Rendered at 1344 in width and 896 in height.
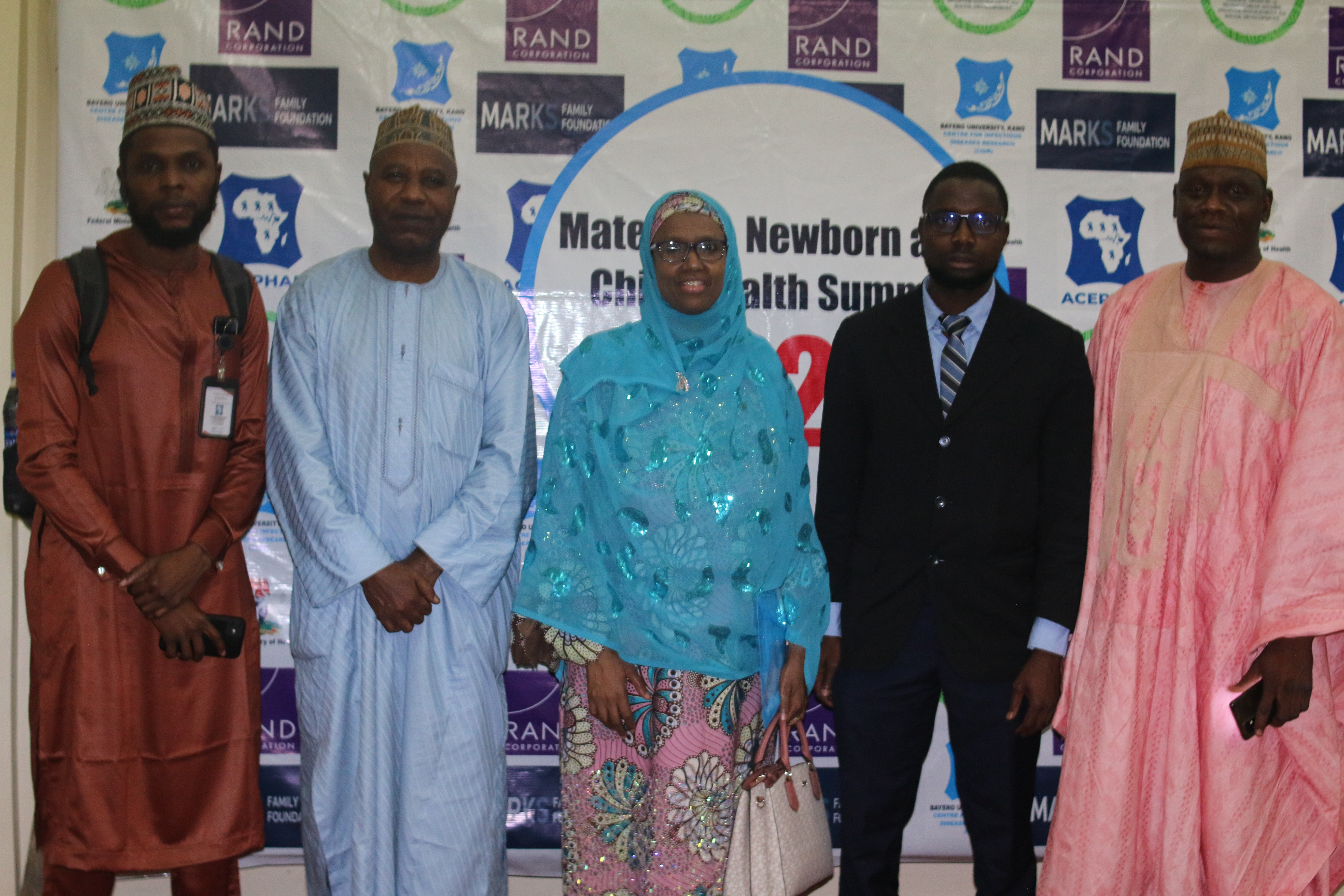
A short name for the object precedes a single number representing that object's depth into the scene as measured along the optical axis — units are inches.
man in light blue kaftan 92.1
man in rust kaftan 92.0
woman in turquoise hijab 86.7
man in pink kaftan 89.1
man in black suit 90.7
